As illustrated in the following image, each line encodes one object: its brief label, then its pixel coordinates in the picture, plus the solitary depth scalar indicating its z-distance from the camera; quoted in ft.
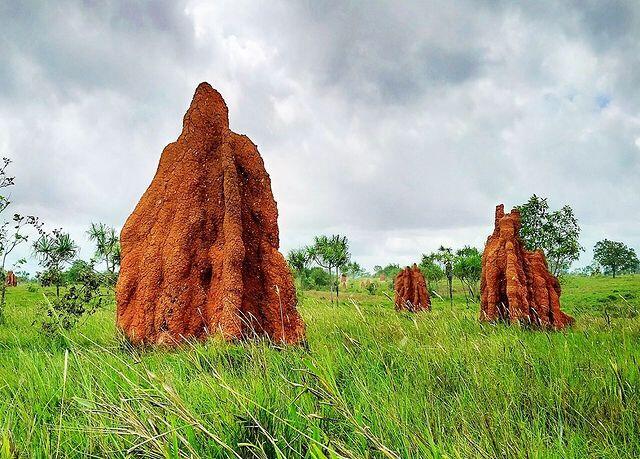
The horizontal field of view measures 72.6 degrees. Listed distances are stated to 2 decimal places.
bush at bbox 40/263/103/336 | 27.82
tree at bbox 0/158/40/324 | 39.35
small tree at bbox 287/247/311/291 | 155.22
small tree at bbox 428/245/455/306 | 107.45
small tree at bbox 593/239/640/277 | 247.91
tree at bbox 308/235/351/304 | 140.56
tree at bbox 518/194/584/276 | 107.55
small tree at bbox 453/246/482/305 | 98.32
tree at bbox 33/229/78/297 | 34.34
